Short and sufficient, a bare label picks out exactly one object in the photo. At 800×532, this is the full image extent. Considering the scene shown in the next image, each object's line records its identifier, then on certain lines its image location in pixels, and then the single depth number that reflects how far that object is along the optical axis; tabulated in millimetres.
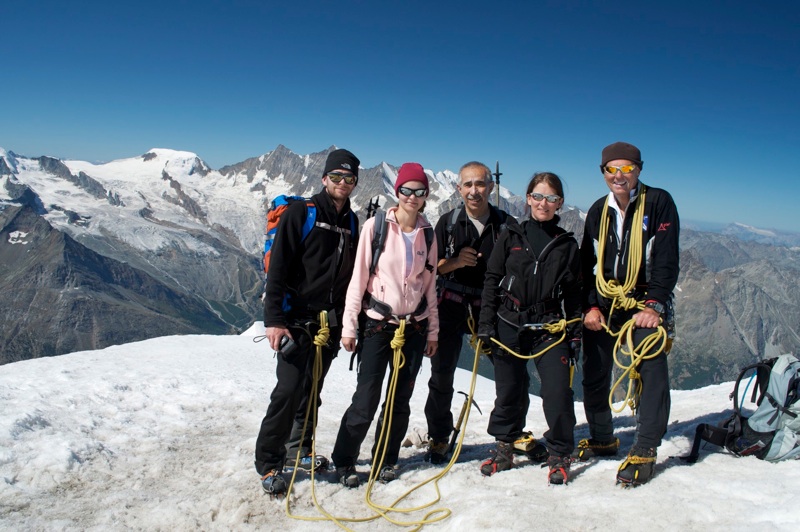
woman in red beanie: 6574
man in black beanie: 6555
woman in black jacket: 6555
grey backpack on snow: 6309
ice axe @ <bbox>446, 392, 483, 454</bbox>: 8109
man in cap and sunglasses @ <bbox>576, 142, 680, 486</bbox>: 6211
